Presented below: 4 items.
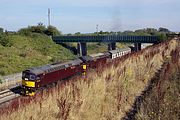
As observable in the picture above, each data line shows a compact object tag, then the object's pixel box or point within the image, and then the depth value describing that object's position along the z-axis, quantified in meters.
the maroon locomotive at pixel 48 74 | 28.08
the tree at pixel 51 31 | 99.00
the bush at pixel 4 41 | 64.76
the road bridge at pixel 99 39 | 89.50
